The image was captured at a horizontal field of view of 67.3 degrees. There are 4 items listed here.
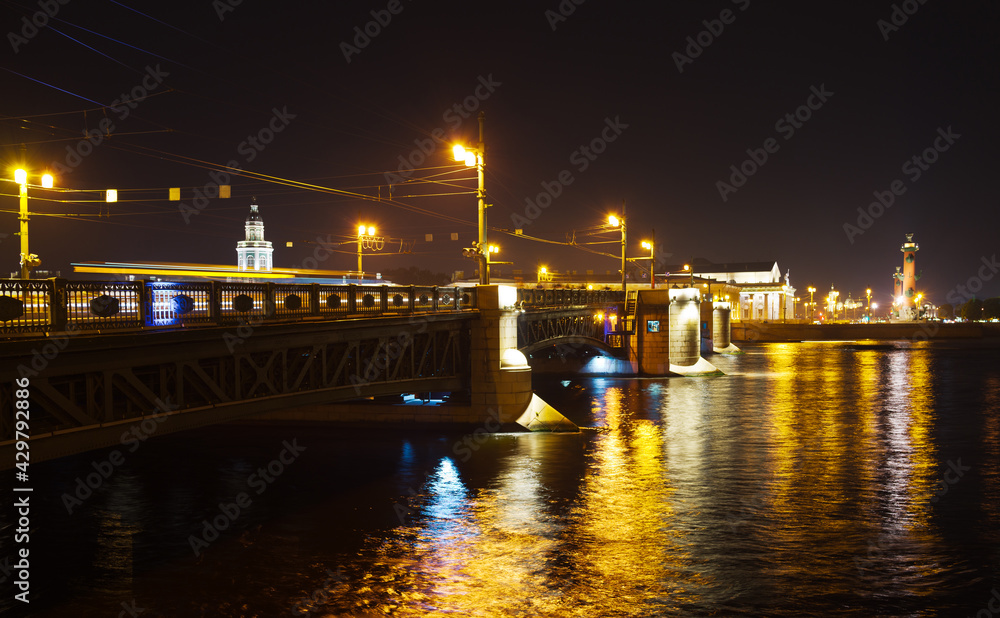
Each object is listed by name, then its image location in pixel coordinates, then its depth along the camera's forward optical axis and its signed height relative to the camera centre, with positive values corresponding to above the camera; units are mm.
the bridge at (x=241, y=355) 12609 -817
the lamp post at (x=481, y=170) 26562 +5357
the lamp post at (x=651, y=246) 58047 +5427
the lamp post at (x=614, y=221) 50031 +6215
